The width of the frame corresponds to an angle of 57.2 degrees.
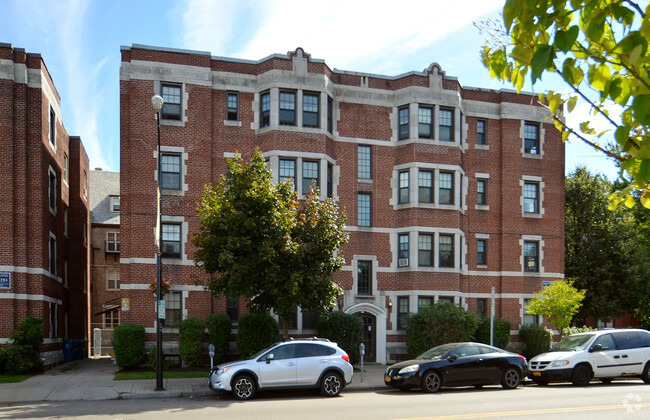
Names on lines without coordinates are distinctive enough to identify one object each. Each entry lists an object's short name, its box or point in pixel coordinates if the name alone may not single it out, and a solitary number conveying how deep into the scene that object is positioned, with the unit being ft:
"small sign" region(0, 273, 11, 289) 70.38
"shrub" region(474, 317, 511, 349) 85.15
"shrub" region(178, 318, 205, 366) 73.36
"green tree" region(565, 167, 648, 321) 114.32
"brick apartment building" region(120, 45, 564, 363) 79.00
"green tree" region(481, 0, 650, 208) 10.97
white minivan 60.44
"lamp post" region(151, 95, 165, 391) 55.01
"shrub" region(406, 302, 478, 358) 77.46
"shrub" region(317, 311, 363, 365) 77.05
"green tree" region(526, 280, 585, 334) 78.48
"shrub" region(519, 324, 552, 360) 87.92
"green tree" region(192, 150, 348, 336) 59.11
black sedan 55.67
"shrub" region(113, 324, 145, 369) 72.08
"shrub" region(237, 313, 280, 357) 71.97
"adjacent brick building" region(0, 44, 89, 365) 71.15
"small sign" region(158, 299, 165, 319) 55.98
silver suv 51.16
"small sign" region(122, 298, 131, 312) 76.07
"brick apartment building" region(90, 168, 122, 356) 129.15
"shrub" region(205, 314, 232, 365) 75.36
